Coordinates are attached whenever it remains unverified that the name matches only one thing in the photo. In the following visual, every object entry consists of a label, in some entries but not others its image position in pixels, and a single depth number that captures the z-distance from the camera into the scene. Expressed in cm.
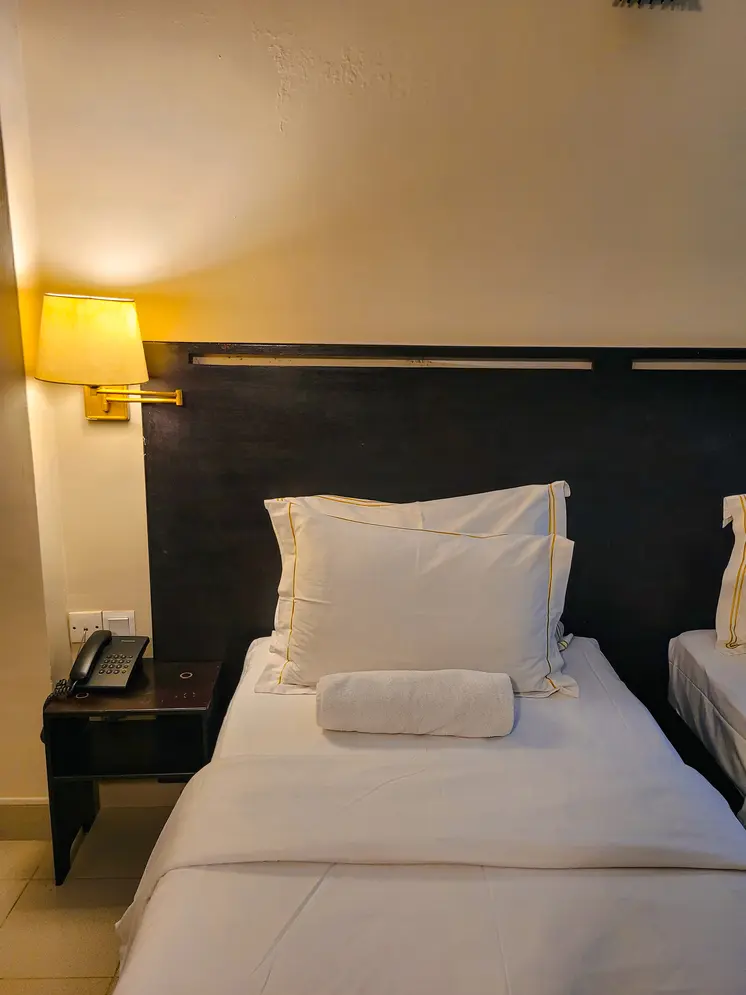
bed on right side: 156
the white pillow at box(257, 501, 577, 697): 159
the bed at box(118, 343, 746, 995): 94
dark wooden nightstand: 170
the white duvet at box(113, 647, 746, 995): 91
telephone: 174
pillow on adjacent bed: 181
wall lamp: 163
